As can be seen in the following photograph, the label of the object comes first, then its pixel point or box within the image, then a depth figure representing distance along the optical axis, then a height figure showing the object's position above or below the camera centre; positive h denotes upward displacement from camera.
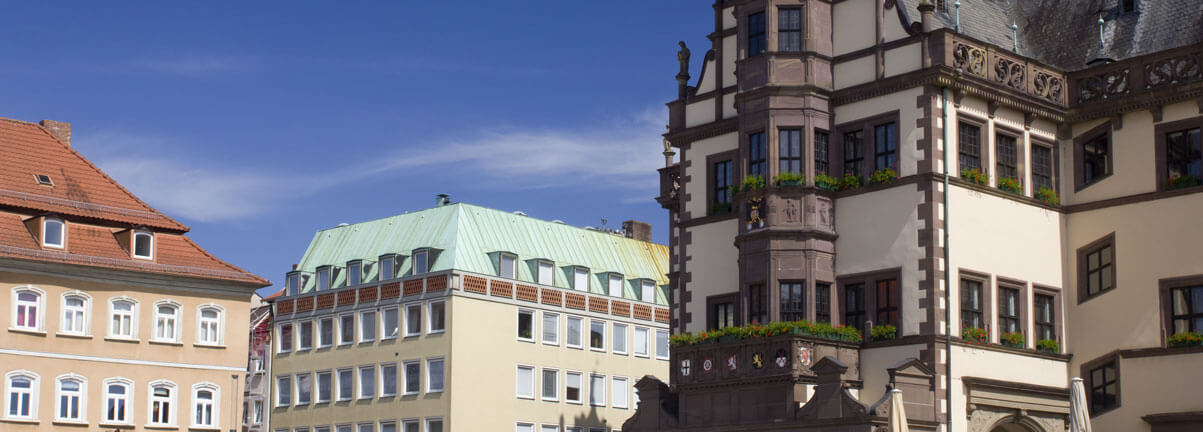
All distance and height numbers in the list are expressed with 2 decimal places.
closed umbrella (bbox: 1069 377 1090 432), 41.75 +3.20
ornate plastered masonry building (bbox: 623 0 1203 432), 44.91 +8.22
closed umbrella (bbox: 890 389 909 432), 40.41 +2.98
